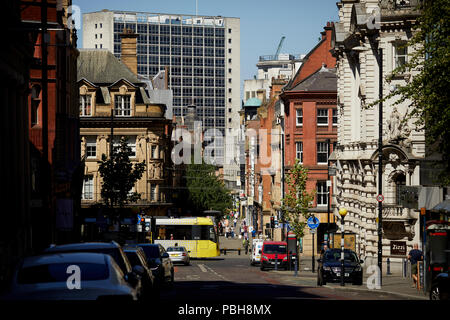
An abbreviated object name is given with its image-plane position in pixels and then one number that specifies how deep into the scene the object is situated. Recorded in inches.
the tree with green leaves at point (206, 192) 4328.2
